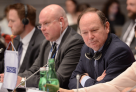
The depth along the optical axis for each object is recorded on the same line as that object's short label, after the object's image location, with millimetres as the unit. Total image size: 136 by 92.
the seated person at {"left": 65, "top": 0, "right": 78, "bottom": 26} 6861
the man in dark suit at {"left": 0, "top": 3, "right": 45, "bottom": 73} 4319
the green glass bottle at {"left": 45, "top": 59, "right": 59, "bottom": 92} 3661
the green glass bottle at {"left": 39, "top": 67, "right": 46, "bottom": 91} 3730
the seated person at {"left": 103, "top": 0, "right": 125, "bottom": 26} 6553
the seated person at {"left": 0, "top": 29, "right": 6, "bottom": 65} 4377
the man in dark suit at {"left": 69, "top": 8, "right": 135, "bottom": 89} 3760
